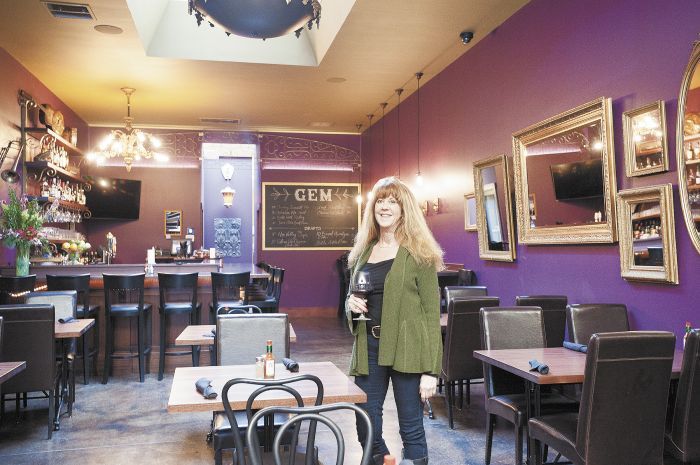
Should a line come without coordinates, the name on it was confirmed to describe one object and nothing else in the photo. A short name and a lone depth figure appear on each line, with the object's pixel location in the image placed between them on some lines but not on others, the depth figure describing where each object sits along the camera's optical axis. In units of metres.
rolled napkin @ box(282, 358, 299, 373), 2.82
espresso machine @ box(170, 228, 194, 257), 10.24
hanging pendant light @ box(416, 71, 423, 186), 7.31
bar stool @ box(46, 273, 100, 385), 5.66
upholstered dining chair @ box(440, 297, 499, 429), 4.20
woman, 2.52
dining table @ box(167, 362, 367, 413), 2.27
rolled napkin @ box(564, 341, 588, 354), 3.35
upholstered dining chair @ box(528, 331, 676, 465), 2.38
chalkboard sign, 10.93
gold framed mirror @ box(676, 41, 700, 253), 3.40
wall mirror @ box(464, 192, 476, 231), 6.46
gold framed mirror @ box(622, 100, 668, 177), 3.70
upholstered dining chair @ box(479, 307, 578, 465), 3.40
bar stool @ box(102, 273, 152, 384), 5.75
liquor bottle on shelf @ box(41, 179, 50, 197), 7.57
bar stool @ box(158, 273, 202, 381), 5.92
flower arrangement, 5.82
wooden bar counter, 6.24
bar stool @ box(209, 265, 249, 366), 6.13
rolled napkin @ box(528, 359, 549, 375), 2.77
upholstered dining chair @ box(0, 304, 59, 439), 3.90
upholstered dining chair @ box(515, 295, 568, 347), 4.32
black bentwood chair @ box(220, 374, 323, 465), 1.83
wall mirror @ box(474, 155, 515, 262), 5.63
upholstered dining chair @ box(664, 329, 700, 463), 2.59
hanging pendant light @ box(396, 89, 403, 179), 8.84
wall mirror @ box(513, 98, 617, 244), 4.23
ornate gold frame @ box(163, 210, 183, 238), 10.62
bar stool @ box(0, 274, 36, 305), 5.33
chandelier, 8.06
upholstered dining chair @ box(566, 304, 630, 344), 3.77
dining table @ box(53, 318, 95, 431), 4.16
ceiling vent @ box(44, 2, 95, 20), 5.24
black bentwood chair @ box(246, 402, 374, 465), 1.54
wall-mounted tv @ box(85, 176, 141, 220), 10.02
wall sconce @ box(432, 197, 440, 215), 7.52
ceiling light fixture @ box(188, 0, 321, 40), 2.35
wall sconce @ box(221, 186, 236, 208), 10.47
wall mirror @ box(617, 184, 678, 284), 3.63
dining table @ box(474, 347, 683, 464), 2.74
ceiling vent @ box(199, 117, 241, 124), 10.04
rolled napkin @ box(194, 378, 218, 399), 2.31
